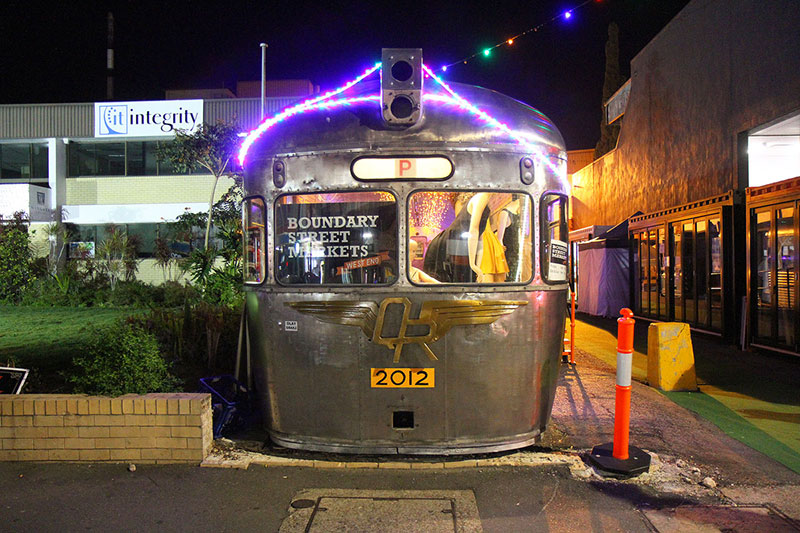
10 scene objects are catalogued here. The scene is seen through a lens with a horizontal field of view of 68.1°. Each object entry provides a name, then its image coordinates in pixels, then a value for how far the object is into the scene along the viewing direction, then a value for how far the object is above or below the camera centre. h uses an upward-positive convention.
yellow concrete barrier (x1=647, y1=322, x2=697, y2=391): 7.54 -1.10
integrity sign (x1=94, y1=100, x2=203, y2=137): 23.22 +6.36
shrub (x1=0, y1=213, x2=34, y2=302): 19.05 +0.54
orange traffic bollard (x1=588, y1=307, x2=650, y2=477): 4.68 -1.19
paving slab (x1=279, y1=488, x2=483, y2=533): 3.75 -1.58
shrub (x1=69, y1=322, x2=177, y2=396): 4.90 -0.74
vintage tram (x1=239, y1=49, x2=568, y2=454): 4.50 +0.04
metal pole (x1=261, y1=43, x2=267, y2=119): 19.52 +6.87
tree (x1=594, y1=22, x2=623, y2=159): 29.73 +10.07
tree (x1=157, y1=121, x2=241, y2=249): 17.25 +3.84
